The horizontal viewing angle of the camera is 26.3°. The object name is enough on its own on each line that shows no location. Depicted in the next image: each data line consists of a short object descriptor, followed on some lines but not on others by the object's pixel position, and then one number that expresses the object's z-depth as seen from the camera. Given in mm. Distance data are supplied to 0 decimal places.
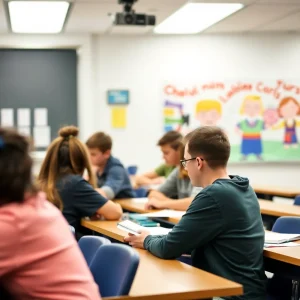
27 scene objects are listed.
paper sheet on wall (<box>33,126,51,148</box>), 8289
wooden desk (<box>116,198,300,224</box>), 4832
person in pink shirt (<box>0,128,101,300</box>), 1749
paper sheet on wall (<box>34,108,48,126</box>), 8281
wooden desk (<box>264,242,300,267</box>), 2926
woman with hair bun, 4141
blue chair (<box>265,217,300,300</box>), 3080
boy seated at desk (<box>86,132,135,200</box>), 5461
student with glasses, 2904
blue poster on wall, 8398
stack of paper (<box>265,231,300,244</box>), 3288
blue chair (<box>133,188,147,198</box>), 6280
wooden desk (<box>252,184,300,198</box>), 6488
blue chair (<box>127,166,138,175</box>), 8188
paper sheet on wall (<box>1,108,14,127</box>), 8227
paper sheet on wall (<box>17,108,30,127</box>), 8250
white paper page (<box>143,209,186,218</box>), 4328
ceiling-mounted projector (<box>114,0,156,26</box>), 6109
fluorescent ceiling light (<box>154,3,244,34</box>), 6789
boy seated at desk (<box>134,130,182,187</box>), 5574
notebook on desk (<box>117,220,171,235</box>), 3391
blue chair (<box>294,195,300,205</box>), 5422
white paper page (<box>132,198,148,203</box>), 5434
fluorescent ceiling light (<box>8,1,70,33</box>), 6508
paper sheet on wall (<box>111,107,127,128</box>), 8422
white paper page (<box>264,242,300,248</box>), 3221
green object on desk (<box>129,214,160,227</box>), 3924
